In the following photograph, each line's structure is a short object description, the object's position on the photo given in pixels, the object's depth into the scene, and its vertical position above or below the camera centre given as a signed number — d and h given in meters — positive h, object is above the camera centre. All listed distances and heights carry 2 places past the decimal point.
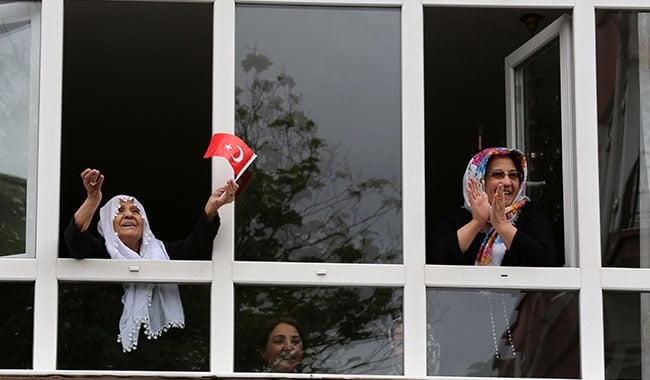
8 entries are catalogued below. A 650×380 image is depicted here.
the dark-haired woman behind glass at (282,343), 14.95 +0.01
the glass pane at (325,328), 14.95 +0.08
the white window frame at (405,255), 14.84 +0.42
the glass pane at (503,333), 15.11 +0.06
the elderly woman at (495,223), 15.07 +0.58
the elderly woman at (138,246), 14.71 +0.46
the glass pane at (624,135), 15.47 +1.03
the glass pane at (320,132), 15.16 +1.03
